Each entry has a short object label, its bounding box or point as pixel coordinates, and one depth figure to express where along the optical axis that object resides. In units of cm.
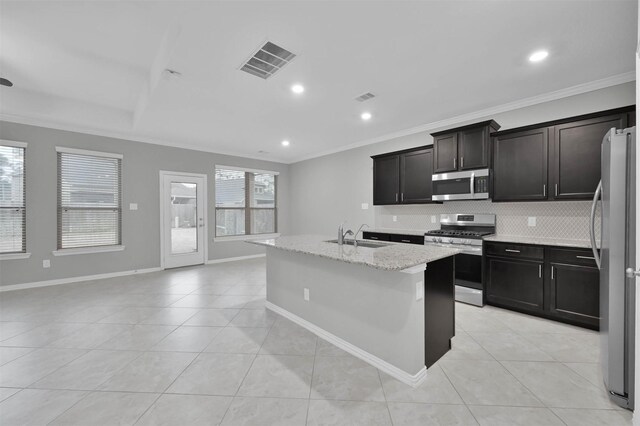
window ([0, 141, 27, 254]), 401
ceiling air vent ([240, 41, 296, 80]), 246
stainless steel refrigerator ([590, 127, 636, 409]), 163
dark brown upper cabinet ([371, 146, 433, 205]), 427
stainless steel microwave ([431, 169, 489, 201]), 353
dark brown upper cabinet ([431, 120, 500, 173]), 351
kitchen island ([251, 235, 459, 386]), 192
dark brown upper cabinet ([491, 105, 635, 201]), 280
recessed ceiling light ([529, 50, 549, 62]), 249
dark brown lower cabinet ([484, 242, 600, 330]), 267
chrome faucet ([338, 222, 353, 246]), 270
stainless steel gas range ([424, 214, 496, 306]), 336
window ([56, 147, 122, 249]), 452
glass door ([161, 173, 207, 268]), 557
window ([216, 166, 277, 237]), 648
